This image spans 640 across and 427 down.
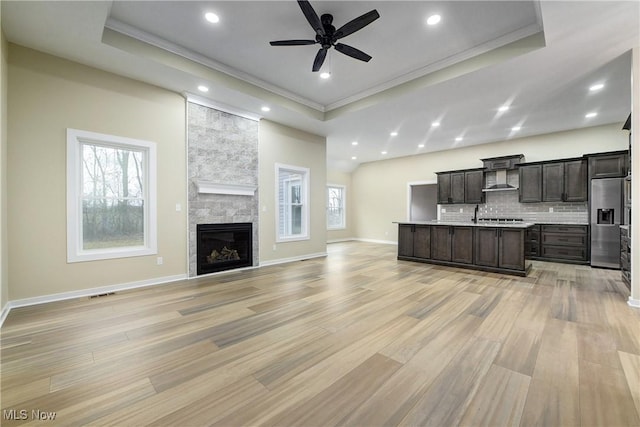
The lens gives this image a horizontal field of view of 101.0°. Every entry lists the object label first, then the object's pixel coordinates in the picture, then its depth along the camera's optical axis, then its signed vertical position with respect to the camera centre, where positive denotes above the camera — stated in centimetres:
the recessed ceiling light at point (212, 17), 307 +230
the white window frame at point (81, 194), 356 +22
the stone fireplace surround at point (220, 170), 468 +79
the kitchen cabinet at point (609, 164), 530 +98
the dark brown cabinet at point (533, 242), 639 -75
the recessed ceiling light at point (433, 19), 308 +228
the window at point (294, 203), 644 +21
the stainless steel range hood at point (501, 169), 684 +113
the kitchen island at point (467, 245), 479 -69
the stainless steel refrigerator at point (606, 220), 526 -18
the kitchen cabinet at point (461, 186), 739 +73
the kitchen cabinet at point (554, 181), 596 +71
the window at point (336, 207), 1028 +17
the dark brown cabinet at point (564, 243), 580 -72
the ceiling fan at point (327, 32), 264 +197
